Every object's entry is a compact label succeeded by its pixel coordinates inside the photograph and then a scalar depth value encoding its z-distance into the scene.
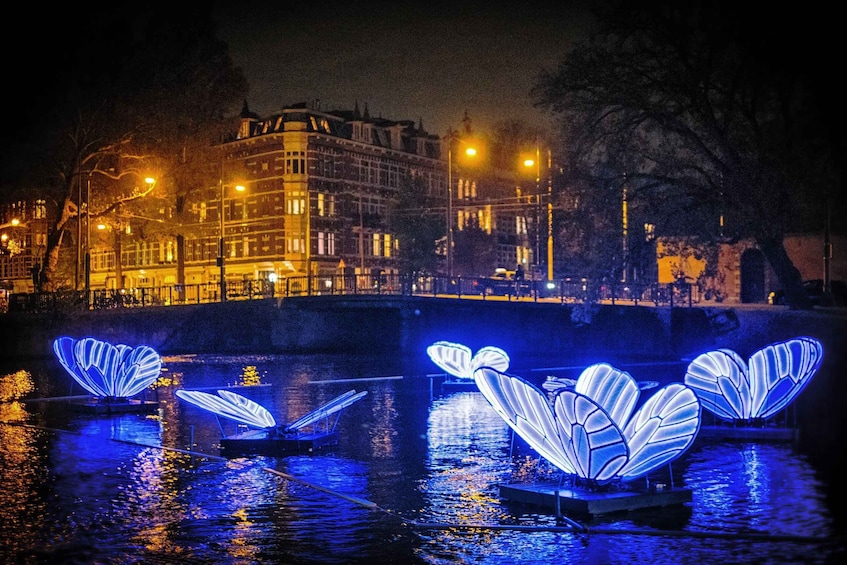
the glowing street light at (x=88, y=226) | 63.18
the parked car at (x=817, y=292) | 56.69
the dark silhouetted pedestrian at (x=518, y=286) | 62.48
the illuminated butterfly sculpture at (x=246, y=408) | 21.95
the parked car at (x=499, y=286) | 63.44
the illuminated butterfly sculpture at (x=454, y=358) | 41.41
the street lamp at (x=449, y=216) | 63.91
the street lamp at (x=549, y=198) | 47.53
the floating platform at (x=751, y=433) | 23.45
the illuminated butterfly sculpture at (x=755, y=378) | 23.50
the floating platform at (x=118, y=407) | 31.64
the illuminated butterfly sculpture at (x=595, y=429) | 15.64
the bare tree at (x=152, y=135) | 61.38
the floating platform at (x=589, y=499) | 15.50
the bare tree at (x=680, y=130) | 41.00
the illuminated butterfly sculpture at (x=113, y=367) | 32.31
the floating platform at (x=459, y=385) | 39.84
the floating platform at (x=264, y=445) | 22.64
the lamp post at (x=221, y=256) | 65.69
